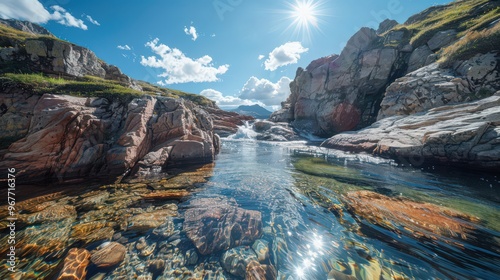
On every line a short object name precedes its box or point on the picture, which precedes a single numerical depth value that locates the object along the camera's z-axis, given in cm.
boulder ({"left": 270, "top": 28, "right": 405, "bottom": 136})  3531
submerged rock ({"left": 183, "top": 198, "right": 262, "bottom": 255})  431
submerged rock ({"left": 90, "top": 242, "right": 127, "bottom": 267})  359
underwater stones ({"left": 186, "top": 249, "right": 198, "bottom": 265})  378
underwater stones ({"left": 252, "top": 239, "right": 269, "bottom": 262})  392
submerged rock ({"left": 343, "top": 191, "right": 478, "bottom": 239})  480
